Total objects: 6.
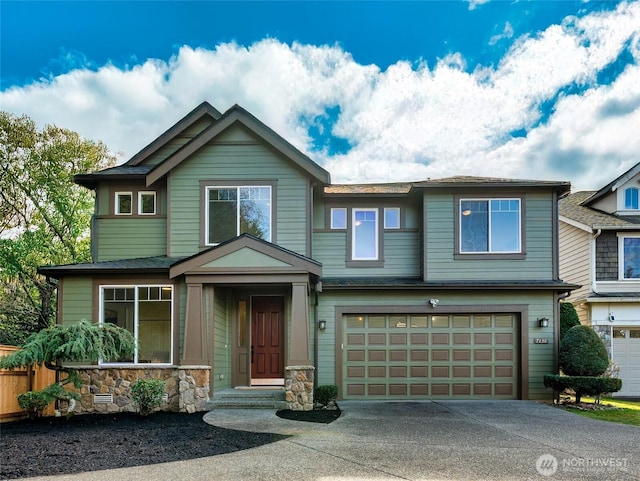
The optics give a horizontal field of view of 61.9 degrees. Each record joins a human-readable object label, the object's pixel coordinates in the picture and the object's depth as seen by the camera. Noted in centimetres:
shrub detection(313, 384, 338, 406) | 1137
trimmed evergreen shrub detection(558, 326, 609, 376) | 1192
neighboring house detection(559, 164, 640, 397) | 1478
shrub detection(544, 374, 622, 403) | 1154
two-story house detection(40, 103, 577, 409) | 1262
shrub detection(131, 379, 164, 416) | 1019
